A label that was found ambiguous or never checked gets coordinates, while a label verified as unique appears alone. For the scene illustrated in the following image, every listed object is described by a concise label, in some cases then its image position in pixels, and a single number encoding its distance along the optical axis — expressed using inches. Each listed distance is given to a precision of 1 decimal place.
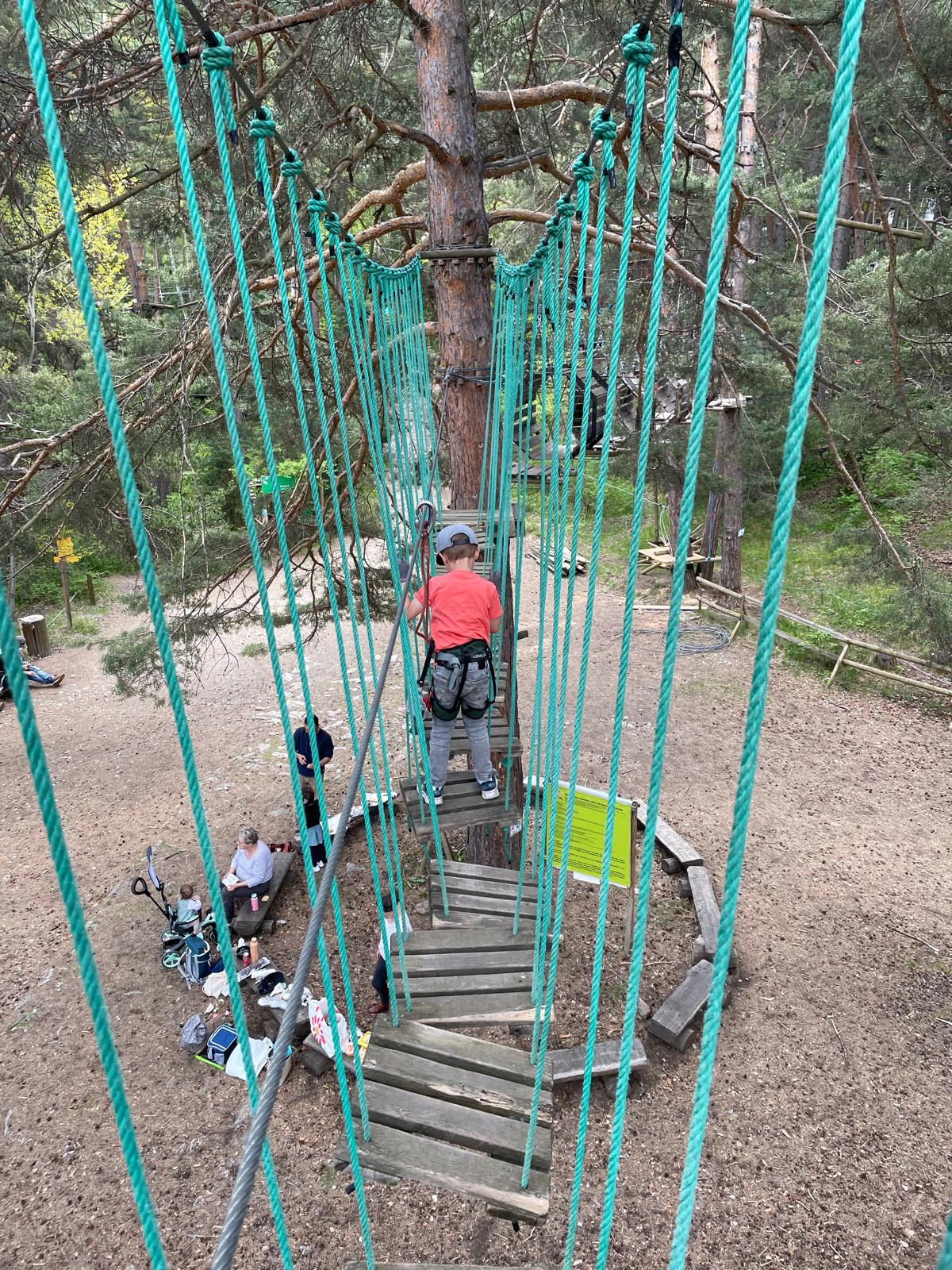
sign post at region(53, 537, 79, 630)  343.6
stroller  167.8
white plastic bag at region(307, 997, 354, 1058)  135.3
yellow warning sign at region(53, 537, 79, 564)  338.8
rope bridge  34.4
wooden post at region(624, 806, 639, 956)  149.3
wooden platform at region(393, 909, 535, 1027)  83.5
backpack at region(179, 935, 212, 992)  164.1
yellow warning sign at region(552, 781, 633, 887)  150.4
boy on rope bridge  116.6
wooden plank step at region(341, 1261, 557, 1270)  69.1
